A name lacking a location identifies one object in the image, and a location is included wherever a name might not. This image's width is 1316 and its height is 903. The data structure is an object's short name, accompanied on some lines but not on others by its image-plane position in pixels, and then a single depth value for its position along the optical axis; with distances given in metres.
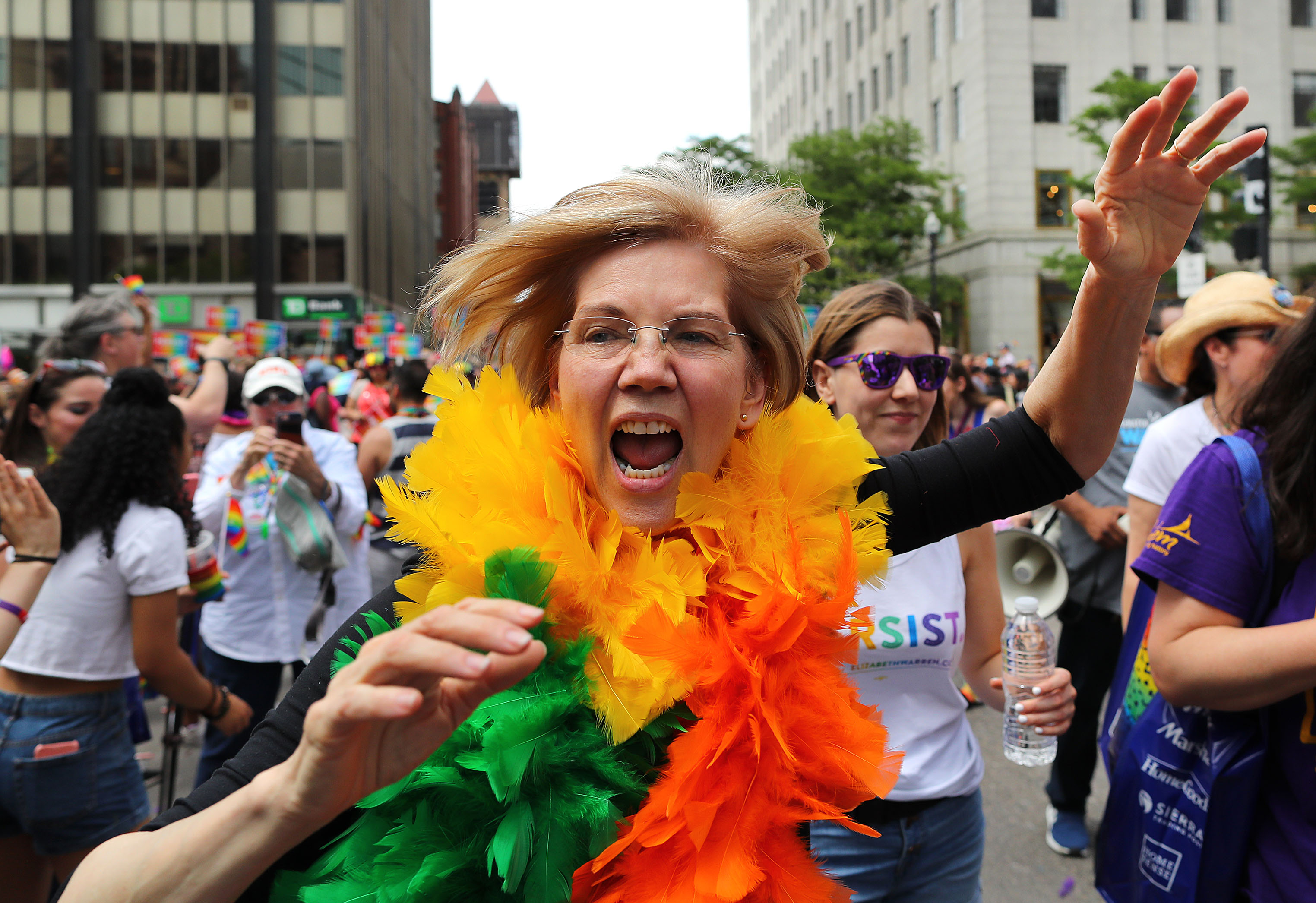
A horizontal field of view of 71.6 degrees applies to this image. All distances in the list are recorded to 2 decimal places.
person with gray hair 4.41
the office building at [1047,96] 29.30
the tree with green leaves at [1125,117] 23.70
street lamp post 19.77
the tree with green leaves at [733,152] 26.58
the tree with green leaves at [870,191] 28.22
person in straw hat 2.99
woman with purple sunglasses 2.05
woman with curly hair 2.59
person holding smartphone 3.84
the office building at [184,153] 27.39
